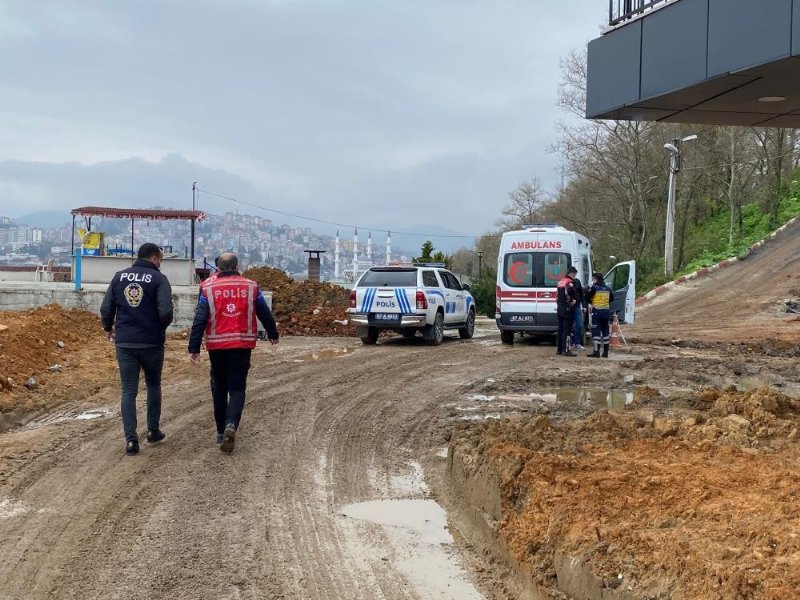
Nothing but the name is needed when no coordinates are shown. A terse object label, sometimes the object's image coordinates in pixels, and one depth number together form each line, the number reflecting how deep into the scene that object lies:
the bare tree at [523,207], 65.12
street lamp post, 34.12
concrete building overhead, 8.59
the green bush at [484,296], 35.88
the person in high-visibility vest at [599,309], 15.18
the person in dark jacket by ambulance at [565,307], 15.57
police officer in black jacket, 7.08
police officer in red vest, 7.11
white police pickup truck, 16.94
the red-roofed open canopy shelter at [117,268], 26.64
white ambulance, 17.25
